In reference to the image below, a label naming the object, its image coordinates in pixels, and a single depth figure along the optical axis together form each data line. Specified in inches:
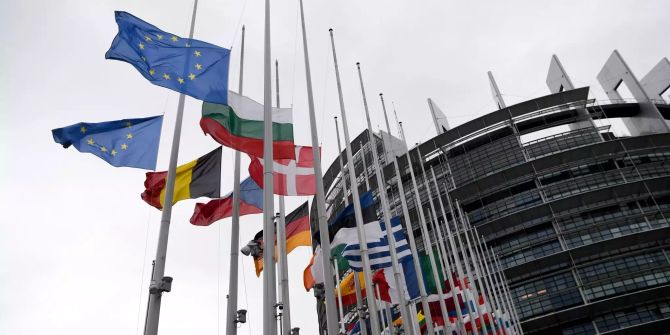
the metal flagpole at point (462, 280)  1023.0
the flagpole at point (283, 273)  406.6
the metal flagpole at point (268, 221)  390.3
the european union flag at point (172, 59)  513.0
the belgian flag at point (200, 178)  585.3
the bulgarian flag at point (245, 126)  540.4
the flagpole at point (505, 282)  1692.9
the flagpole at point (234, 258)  466.3
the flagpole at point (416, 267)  783.8
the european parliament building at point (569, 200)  1861.5
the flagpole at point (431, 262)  846.5
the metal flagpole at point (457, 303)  896.3
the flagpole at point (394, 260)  684.1
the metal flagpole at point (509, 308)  1644.7
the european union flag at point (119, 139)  521.0
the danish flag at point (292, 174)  575.5
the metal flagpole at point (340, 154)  745.0
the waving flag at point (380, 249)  700.0
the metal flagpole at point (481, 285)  1090.4
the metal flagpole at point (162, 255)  421.1
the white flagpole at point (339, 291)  866.4
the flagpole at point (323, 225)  453.6
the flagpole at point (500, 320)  1251.7
